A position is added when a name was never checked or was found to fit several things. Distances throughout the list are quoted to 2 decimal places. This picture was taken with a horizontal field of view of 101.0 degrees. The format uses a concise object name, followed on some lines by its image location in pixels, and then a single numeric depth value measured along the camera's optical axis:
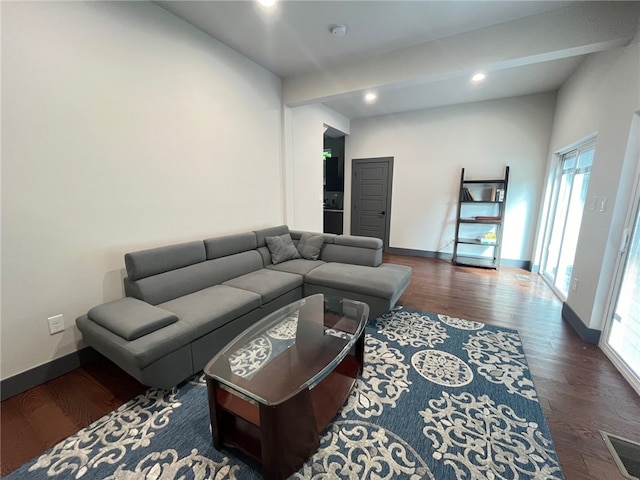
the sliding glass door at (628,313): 1.97
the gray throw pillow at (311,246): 3.56
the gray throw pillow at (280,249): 3.40
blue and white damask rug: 1.28
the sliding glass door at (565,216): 3.25
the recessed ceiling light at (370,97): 4.23
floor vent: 1.31
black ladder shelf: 4.71
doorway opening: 6.38
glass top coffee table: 1.19
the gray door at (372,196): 5.71
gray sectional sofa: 1.69
